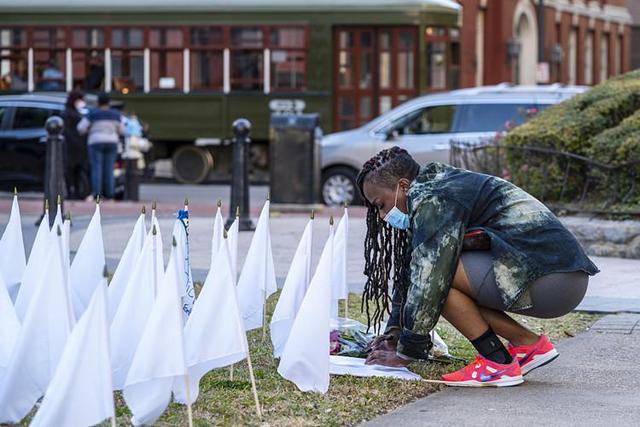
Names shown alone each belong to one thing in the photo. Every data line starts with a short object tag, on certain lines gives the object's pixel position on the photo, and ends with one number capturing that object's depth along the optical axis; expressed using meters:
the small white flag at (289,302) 10.95
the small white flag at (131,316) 9.25
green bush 18.74
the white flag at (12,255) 11.00
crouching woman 9.99
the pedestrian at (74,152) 30.45
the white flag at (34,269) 9.69
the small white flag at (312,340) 9.41
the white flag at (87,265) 10.77
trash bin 26.20
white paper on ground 10.49
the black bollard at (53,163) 22.02
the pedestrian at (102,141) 29.60
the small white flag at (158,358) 8.33
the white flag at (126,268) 10.22
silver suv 28.58
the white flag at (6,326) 9.27
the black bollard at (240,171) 22.32
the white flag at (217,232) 10.62
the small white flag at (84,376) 7.73
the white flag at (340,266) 11.97
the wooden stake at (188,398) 8.38
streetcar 38.51
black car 30.72
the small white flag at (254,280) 11.38
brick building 51.55
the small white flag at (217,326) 9.05
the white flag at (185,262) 10.67
